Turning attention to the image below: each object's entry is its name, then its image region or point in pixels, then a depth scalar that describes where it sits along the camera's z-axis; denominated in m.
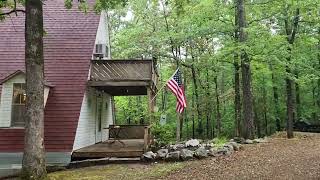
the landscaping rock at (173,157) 12.71
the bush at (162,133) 19.11
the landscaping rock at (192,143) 15.28
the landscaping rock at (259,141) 17.35
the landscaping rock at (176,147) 14.85
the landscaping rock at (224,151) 13.38
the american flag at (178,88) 15.16
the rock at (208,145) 14.34
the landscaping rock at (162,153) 12.81
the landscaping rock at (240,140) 17.17
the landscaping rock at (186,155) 12.66
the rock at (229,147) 14.08
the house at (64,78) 14.50
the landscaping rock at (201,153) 12.84
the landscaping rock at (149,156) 12.93
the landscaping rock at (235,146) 14.52
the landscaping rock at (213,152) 13.09
